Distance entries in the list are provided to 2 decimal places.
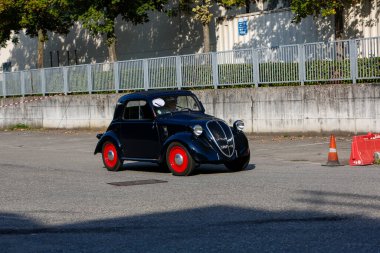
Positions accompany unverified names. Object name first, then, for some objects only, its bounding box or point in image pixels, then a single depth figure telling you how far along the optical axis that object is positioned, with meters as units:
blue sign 35.47
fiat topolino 15.98
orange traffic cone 17.45
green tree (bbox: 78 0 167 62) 37.78
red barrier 17.23
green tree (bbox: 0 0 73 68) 41.06
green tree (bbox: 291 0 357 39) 27.61
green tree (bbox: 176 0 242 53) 33.29
